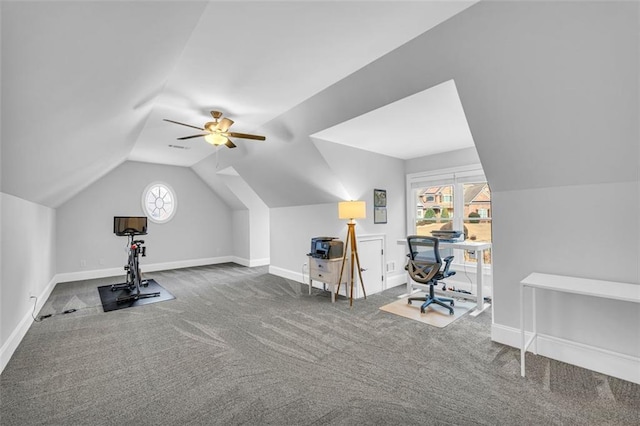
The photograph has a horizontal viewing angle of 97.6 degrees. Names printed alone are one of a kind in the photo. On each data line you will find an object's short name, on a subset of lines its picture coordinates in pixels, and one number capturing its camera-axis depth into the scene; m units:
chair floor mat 3.56
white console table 2.07
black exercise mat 4.36
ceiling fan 3.57
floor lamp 4.29
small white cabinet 4.46
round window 7.20
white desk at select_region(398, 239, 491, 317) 3.88
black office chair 3.75
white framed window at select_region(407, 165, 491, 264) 4.76
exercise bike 4.90
